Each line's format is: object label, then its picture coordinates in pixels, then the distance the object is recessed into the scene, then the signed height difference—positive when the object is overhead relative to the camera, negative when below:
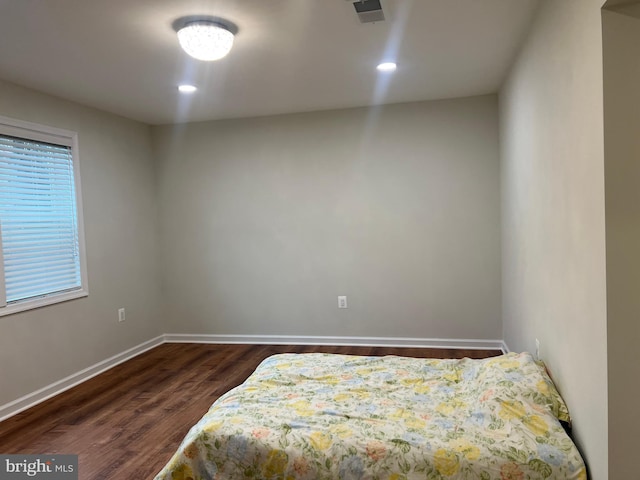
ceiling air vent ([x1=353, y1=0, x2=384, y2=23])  2.24 +1.08
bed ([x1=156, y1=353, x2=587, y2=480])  1.78 -0.89
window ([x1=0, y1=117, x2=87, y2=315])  3.31 +0.16
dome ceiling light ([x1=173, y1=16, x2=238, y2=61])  2.42 +1.05
